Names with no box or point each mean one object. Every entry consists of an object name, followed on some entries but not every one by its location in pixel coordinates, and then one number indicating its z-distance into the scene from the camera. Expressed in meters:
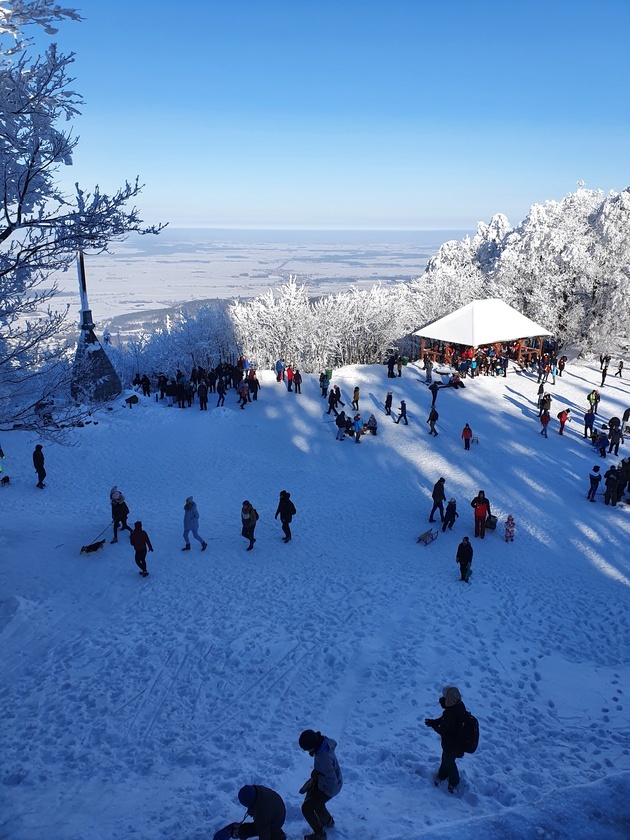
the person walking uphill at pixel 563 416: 19.72
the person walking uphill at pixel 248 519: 11.48
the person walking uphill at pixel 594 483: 14.69
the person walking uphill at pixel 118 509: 11.62
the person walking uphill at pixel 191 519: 11.06
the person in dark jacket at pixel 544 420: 19.91
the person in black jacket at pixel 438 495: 13.12
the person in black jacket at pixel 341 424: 19.62
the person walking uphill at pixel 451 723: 5.04
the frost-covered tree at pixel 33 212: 5.61
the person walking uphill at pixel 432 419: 20.12
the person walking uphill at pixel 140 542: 10.09
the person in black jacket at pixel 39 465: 14.64
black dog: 11.08
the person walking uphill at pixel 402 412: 20.81
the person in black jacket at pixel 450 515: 12.80
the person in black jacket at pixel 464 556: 10.51
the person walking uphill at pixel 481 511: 12.56
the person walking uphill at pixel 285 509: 11.89
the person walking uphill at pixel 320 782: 4.29
